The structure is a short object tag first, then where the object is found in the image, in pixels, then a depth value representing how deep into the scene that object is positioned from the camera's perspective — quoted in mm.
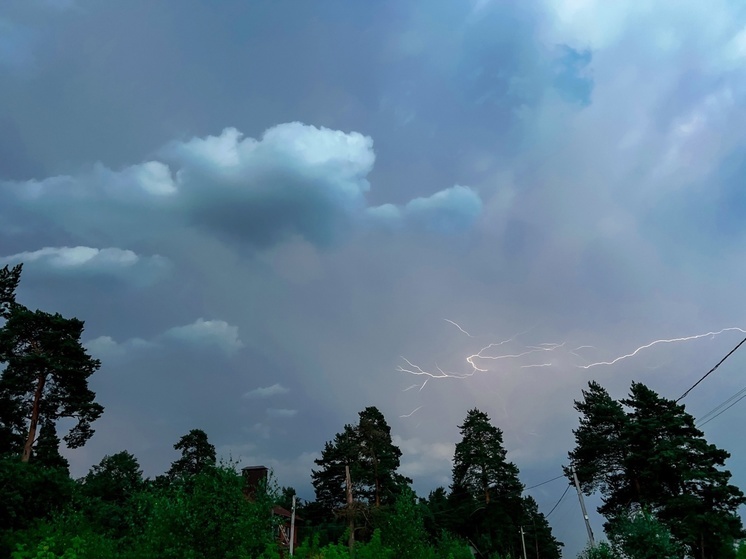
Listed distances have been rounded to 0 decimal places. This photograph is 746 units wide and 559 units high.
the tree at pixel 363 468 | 58125
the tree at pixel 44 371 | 40000
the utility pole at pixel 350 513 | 47856
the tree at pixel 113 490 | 40875
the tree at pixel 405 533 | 25156
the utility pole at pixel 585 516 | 36753
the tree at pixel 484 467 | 64562
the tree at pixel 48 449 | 40875
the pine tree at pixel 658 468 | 40094
